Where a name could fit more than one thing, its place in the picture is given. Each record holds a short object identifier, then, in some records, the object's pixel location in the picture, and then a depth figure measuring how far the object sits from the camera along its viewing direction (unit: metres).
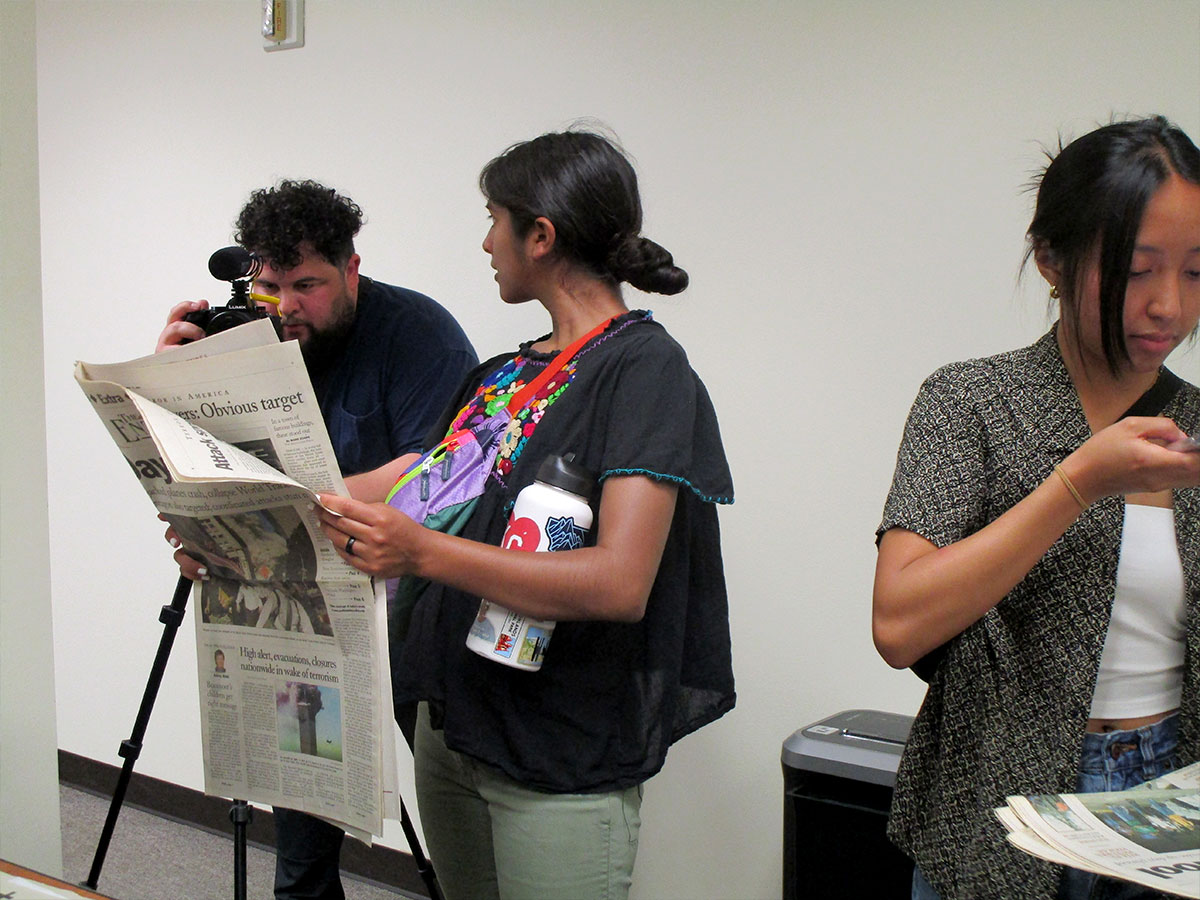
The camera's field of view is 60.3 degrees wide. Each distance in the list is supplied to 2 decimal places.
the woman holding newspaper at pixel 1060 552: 0.89
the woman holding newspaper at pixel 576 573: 1.13
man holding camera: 1.84
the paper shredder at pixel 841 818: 1.60
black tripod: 1.56
